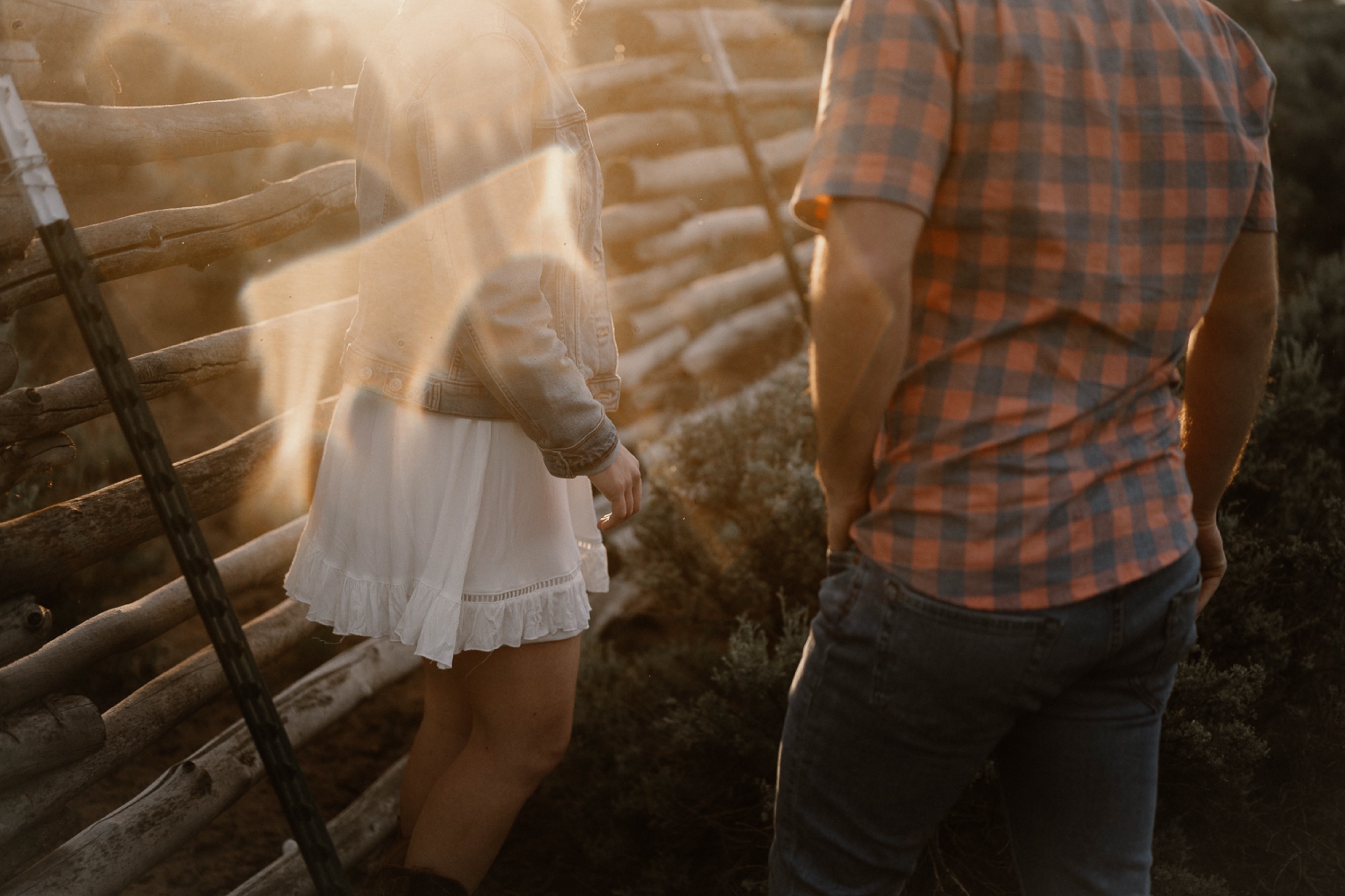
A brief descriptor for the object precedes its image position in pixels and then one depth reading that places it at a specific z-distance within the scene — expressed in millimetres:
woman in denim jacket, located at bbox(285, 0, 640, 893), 1488
